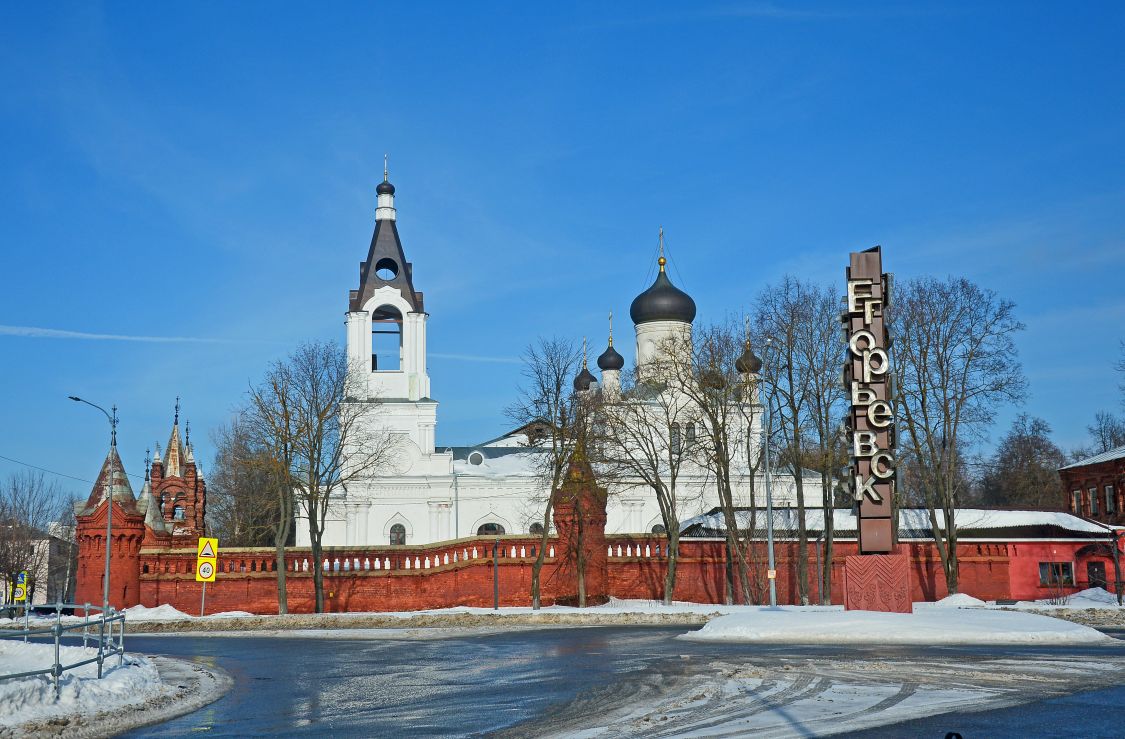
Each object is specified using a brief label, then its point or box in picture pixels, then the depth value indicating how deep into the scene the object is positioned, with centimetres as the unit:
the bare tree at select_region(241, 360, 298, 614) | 3781
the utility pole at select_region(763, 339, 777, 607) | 3398
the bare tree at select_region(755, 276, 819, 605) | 3831
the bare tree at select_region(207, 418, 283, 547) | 6494
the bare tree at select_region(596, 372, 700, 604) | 3872
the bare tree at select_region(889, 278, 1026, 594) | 3875
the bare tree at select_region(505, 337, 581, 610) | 3731
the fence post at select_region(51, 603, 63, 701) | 1274
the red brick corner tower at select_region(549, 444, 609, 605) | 3731
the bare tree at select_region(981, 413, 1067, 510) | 8300
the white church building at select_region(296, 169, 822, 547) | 5934
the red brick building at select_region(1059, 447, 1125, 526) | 4962
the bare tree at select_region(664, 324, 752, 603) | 3869
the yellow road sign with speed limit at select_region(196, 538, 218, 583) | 3431
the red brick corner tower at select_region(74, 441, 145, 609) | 3756
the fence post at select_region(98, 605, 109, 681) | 1449
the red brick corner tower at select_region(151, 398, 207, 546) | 4684
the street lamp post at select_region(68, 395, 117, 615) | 3488
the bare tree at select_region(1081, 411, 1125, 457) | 9412
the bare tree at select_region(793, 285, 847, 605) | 3784
